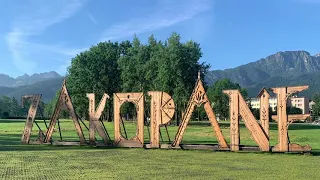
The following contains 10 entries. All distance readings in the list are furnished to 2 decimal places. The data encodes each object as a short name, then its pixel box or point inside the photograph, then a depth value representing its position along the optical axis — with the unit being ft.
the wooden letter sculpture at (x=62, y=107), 57.55
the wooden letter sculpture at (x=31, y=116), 59.20
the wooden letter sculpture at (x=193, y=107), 50.22
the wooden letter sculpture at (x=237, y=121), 46.94
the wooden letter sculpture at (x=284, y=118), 45.29
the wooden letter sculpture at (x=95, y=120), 54.86
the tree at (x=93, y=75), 166.54
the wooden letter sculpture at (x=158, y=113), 51.36
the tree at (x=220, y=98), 267.49
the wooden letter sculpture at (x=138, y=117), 52.65
